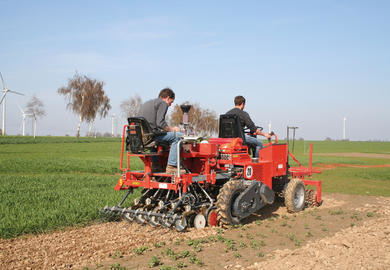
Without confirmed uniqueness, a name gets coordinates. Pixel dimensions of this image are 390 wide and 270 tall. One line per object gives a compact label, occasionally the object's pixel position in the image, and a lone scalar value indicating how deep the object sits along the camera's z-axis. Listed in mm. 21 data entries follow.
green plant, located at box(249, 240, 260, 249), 6051
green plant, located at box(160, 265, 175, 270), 4865
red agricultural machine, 6992
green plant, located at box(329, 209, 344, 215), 9109
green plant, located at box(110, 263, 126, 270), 4945
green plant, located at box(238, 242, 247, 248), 6051
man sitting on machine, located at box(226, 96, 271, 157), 8859
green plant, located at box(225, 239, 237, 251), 5927
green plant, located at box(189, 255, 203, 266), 5176
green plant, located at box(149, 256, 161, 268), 5033
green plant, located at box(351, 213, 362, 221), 8602
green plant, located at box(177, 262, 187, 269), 5049
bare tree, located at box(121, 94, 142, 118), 81438
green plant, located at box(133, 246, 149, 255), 5633
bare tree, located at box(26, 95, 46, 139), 86312
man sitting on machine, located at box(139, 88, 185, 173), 7055
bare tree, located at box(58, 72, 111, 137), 66188
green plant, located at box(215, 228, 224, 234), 6895
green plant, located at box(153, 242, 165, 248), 5922
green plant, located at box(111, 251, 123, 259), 5461
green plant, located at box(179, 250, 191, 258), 5459
